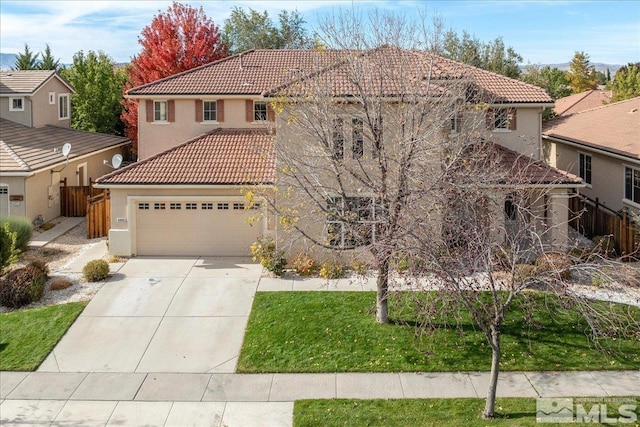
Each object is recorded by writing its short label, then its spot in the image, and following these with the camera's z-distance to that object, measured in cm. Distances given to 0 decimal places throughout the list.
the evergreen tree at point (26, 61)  5291
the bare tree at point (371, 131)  1507
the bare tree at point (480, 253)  1102
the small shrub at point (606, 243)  2181
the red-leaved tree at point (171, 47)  3769
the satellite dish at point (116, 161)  2644
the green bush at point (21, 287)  1759
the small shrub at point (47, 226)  2655
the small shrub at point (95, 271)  1920
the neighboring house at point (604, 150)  2403
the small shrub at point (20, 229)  2191
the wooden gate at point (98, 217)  2527
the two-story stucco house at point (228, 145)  1747
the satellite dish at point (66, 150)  2771
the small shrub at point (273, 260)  1972
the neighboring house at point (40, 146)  2542
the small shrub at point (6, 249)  1856
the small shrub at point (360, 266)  1711
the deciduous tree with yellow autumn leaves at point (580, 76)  5494
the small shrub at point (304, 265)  1997
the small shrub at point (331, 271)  1945
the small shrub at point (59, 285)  1867
